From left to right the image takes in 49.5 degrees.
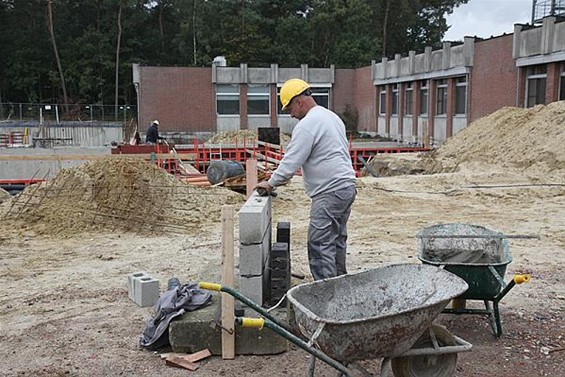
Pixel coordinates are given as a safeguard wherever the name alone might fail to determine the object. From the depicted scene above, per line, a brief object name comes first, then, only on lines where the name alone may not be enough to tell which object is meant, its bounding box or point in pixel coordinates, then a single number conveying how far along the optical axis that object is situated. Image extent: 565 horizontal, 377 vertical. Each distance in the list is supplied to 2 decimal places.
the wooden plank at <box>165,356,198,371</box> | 4.81
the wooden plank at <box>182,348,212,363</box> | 4.93
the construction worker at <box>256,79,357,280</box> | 5.27
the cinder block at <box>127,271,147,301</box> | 6.54
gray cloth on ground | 5.20
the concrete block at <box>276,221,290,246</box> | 6.13
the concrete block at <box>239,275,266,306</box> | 5.32
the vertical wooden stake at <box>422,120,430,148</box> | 29.65
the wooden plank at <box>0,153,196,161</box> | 17.39
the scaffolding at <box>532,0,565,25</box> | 24.13
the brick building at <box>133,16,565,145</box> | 23.12
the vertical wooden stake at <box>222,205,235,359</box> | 4.84
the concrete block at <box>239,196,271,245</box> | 5.18
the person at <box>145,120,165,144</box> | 23.02
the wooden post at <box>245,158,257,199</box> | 7.88
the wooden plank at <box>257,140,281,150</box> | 22.00
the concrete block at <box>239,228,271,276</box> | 5.25
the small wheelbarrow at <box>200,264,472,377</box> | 3.81
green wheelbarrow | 5.02
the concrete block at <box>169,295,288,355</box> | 5.09
